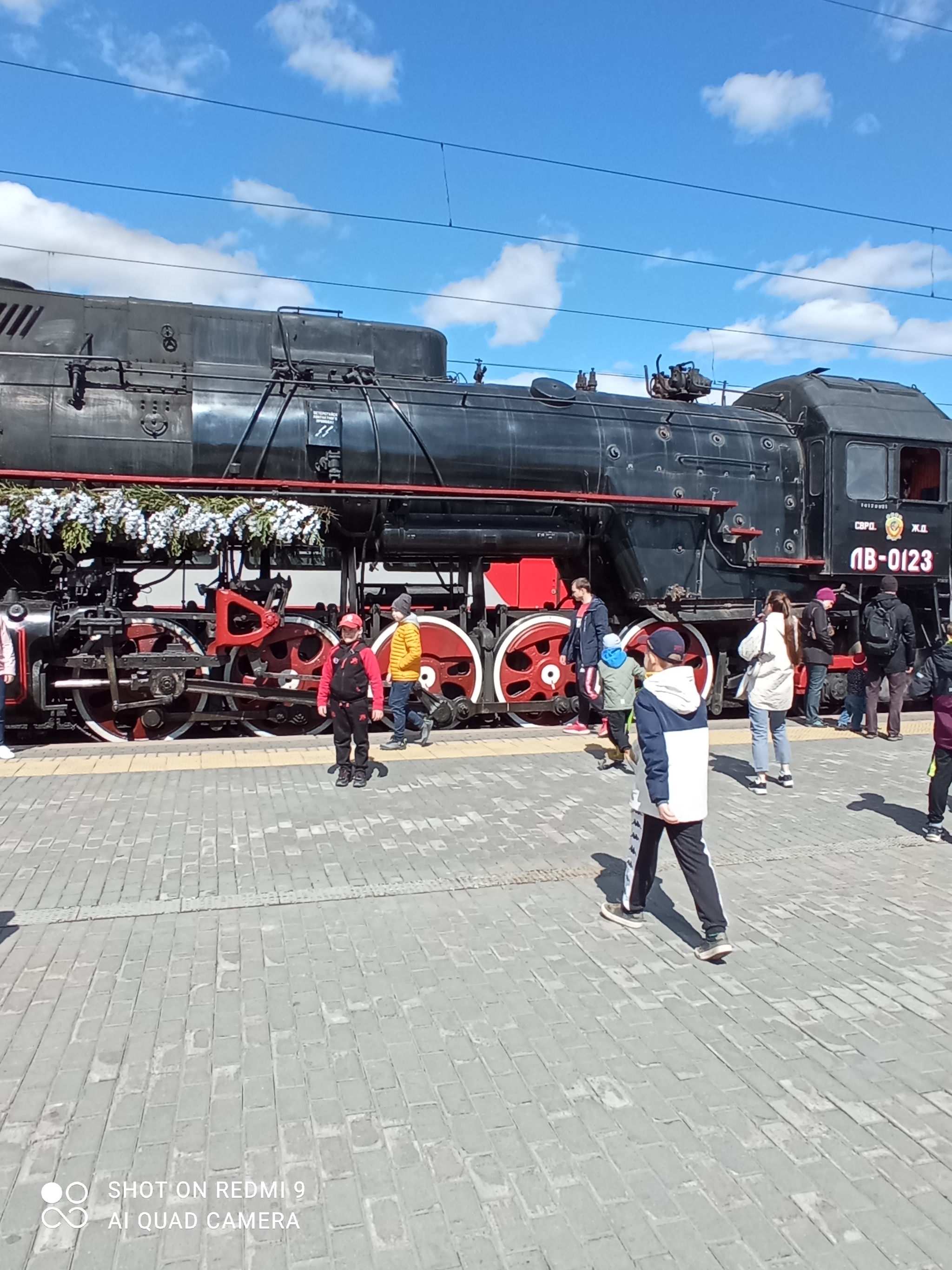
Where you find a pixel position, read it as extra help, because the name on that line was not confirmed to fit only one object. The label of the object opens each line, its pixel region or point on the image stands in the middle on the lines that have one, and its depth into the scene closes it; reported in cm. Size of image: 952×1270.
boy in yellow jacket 748
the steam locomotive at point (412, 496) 738
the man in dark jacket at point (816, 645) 923
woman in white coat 656
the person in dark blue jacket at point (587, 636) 797
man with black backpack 851
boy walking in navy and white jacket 373
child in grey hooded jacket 721
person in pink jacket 696
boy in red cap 633
